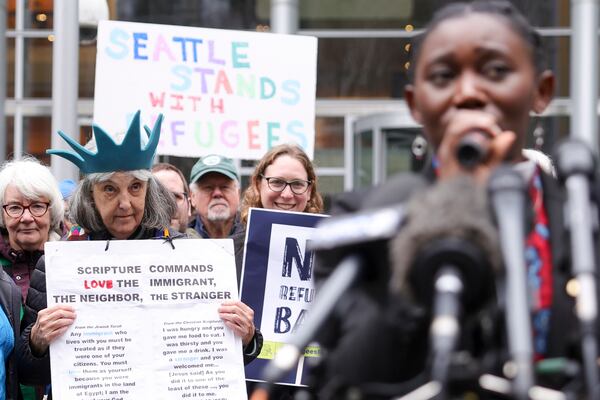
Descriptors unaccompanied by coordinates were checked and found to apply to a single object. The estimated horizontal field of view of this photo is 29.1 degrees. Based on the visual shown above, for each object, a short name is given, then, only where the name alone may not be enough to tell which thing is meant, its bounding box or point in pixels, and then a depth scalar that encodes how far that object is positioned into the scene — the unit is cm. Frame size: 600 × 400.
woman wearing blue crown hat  461
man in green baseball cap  655
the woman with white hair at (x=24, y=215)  527
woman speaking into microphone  189
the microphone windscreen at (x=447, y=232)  175
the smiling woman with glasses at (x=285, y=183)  557
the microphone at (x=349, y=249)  180
